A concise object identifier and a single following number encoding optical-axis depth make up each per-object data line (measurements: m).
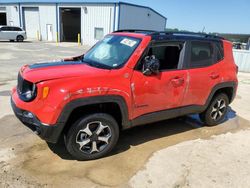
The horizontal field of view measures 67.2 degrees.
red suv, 2.43
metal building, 19.87
